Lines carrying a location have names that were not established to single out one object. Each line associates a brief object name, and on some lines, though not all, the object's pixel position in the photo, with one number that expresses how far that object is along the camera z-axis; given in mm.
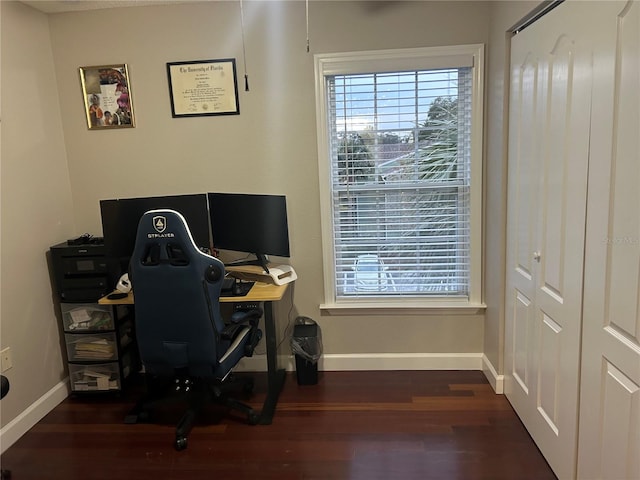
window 2744
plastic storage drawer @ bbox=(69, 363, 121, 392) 2836
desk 2486
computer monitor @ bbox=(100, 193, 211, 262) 2656
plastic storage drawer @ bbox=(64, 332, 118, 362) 2805
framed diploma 2799
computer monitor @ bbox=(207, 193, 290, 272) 2668
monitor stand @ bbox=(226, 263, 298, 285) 2689
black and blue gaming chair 2143
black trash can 2855
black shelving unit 2719
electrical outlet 2404
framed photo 2854
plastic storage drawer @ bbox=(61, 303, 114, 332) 2795
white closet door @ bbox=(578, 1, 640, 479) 1398
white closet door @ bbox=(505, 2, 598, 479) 1728
